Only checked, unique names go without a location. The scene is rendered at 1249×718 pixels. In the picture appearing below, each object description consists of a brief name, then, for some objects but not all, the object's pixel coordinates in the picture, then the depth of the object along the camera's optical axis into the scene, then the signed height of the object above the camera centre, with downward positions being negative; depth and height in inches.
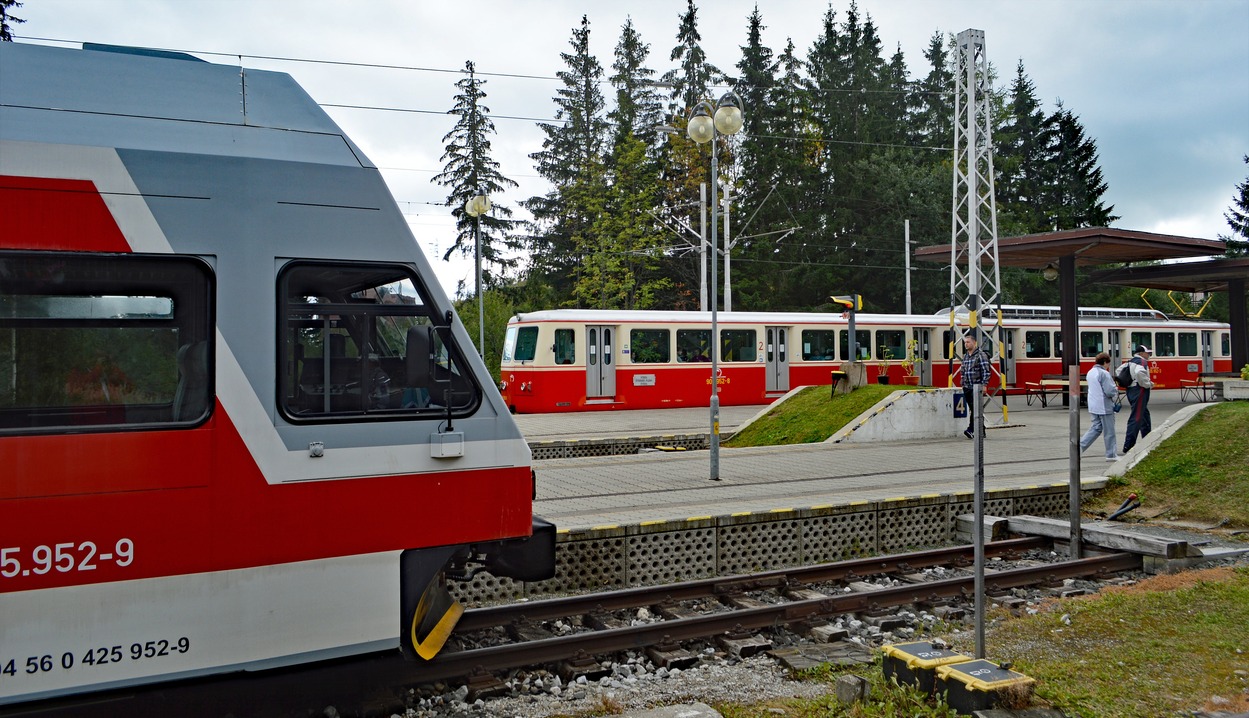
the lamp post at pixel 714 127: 494.0 +138.9
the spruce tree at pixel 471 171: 2014.0 +451.7
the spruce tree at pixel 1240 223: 2471.9 +403.8
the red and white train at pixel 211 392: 167.3 -3.7
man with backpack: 574.9 -12.8
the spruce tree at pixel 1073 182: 2554.1 +537.9
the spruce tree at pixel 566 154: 2138.3 +522.1
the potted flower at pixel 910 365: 1152.2 +7.4
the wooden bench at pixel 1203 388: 779.7 -20.5
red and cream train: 975.6 +21.3
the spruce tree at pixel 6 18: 1069.7 +446.6
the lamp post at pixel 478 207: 910.6 +168.0
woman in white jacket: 547.8 -20.5
